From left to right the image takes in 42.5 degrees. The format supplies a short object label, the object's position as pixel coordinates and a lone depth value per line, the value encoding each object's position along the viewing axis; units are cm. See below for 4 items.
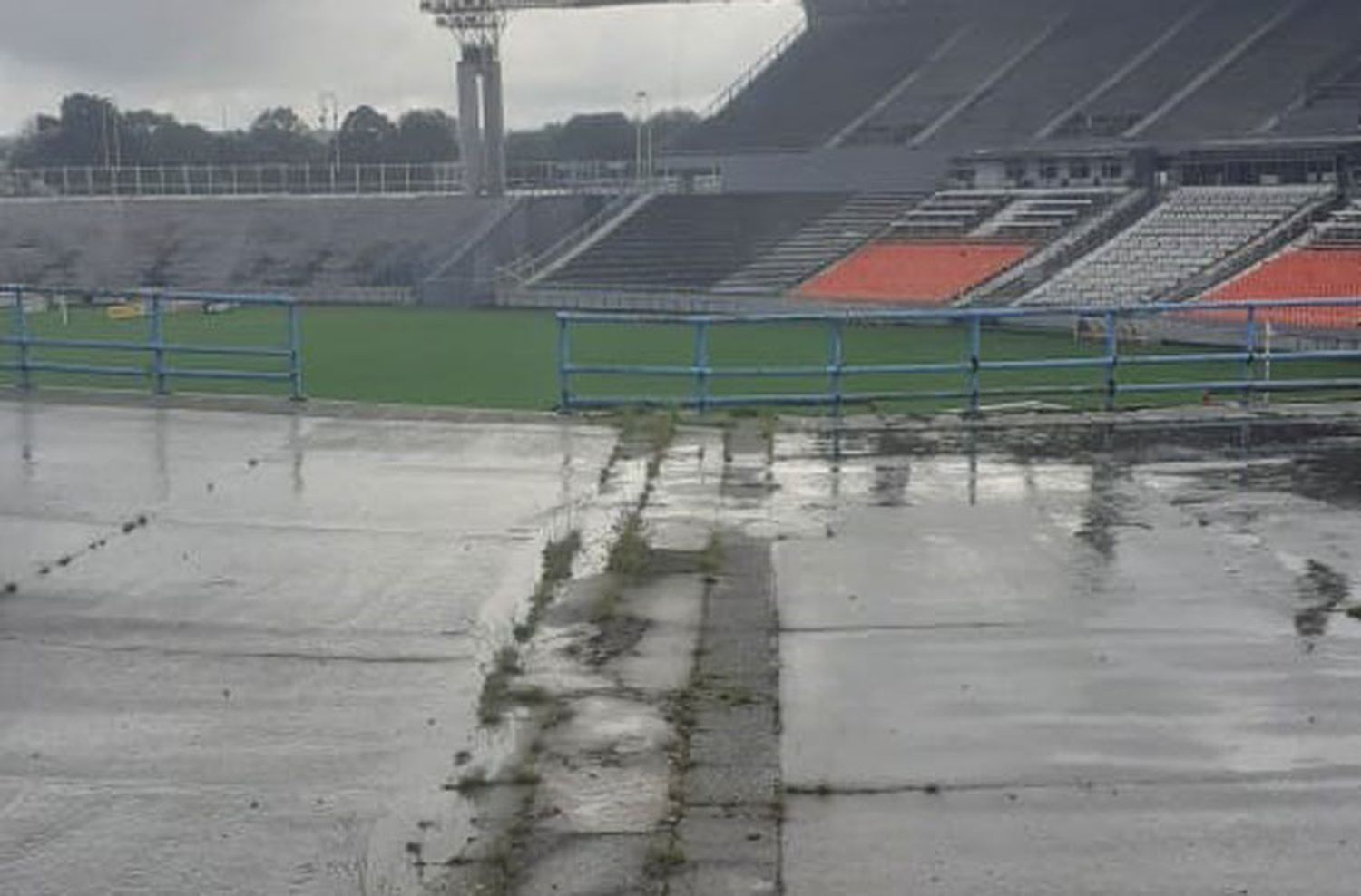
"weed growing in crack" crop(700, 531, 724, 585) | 883
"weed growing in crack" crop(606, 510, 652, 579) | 891
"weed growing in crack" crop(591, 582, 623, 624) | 799
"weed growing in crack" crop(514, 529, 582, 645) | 786
